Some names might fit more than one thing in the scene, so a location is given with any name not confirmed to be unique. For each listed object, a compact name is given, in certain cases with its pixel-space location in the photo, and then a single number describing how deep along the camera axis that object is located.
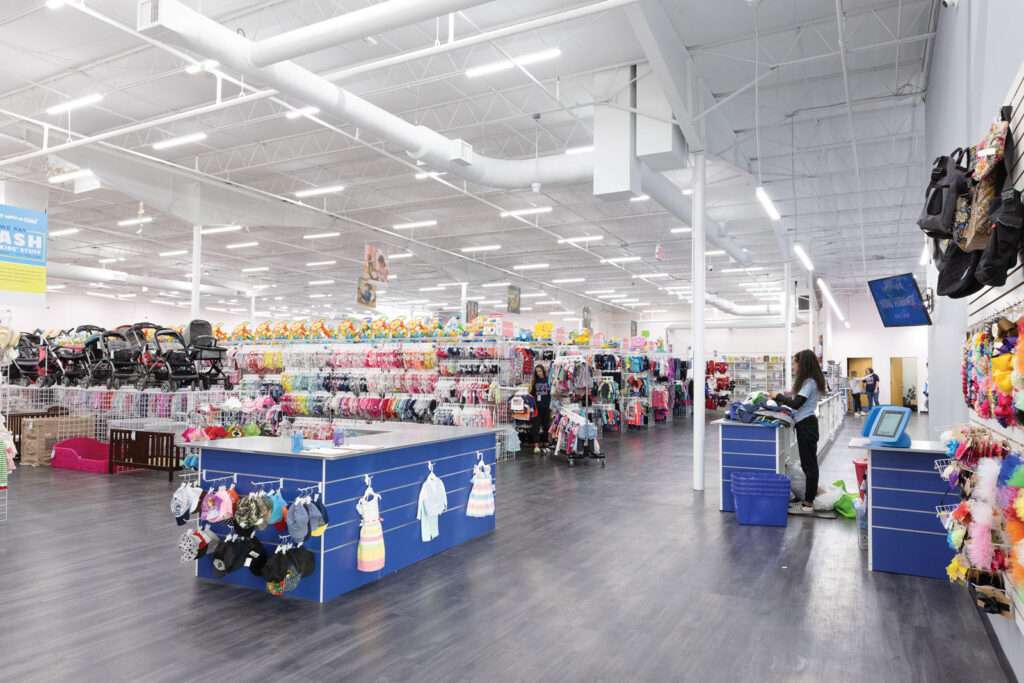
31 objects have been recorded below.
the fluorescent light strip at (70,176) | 13.13
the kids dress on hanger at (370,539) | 4.26
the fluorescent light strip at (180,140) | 11.59
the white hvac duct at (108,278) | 20.73
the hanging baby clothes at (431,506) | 4.92
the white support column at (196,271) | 14.17
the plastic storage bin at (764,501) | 6.19
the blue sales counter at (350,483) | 4.11
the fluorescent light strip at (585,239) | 20.28
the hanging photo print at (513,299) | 19.12
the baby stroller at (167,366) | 9.59
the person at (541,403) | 10.97
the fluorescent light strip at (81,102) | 10.03
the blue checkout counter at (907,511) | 4.61
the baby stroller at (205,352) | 10.01
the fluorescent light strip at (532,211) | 15.64
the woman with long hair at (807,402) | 6.50
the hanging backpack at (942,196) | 2.97
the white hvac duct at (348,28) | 5.50
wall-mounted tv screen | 6.75
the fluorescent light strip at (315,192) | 14.12
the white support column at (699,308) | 8.45
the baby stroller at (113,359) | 10.29
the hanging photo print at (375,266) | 14.09
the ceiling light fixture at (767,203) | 9.71
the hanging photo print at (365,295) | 15.27
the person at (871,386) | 21.30
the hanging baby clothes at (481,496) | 5.54
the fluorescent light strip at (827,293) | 23.86
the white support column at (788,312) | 18.36
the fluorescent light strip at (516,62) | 8.55
